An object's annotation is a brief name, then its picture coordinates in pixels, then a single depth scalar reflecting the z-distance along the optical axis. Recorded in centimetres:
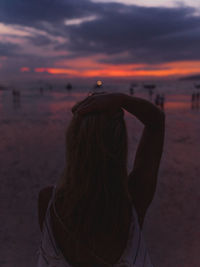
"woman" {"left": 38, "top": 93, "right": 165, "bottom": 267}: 132
